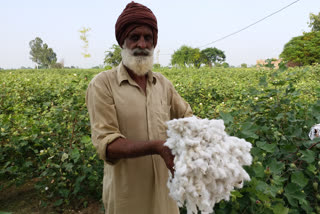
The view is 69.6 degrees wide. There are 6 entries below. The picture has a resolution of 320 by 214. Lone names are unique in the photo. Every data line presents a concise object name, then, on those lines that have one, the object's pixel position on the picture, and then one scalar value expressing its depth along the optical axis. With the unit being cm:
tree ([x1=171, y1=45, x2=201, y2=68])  5991
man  123
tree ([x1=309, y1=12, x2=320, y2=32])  4012
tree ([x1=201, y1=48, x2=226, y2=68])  7481
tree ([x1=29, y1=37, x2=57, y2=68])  7553
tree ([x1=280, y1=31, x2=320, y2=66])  2822
